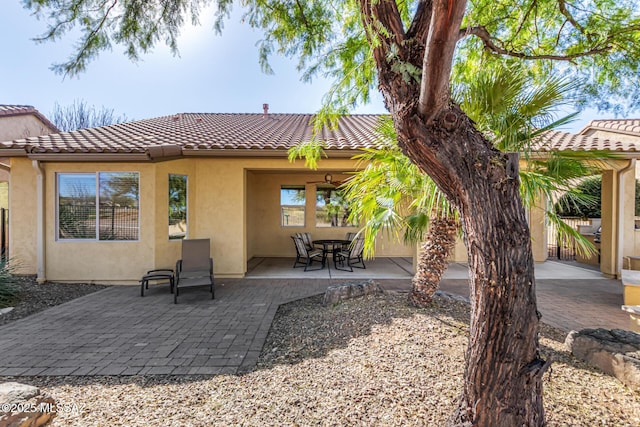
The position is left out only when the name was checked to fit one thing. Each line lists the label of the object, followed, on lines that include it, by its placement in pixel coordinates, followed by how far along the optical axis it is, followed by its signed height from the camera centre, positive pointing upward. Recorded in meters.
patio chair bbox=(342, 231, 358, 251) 9.39 -0.98
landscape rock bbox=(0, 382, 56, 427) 1.94 -1.46
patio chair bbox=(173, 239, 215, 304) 6.10 -1.29
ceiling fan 10.59 +1.15
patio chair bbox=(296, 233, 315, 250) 9.32 -1.02
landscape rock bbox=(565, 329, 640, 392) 2.67 -1.48
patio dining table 8.84 -1.09
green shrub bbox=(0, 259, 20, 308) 5.70 -1.67
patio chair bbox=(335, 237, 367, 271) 8.42 -1.40
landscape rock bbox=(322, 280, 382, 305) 5.25 -1.53
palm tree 3.16 +0.53
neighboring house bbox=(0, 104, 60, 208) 11.57 +4.44
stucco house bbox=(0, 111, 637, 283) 6.91 +0.39
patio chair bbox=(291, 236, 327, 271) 8.61 -1.36
